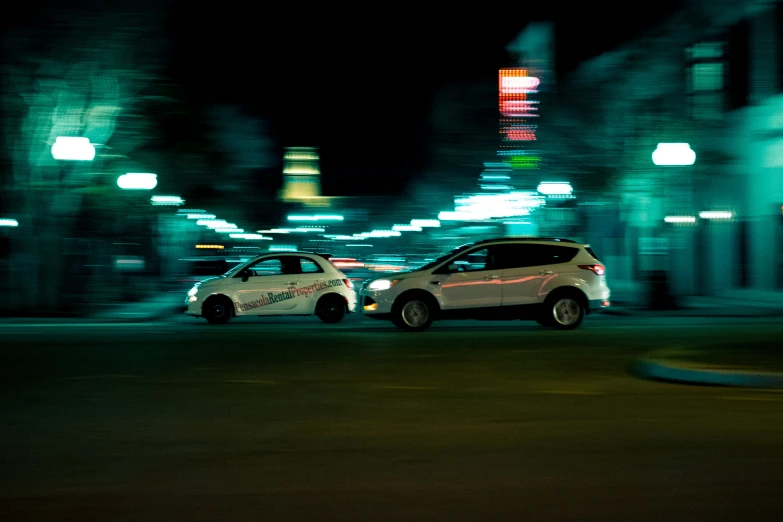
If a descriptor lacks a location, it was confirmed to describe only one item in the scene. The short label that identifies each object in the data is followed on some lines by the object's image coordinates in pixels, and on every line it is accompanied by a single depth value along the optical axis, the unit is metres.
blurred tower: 181.25
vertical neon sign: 35.06
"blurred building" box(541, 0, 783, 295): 27.91
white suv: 18.89
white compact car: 21.17
